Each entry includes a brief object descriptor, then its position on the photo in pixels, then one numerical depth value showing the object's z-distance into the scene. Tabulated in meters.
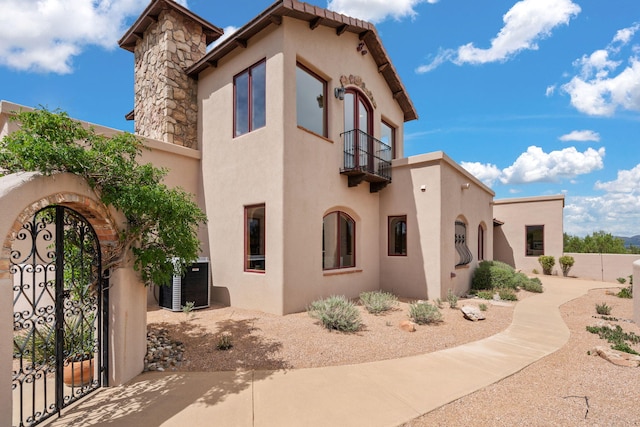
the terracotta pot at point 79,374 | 4.21
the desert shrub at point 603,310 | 8.62
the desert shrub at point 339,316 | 6.66
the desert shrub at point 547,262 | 17.64
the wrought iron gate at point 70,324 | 3.61
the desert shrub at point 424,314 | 7.35
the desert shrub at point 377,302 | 8.19
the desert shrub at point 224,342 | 5.58
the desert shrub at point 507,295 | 10.51
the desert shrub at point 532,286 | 12.28
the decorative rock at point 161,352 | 4.91
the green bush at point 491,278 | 12.27
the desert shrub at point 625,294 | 11.70
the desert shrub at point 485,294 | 10.77
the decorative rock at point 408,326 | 6.73
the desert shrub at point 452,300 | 9.03
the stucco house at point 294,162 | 8.23
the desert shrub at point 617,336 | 5.79
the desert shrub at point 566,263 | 17.27
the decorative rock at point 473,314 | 7.77
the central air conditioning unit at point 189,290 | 7.99
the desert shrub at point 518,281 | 12.18
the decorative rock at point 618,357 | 5.04
